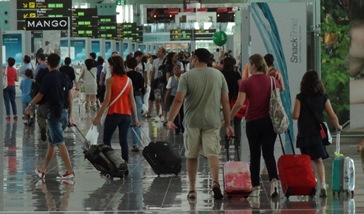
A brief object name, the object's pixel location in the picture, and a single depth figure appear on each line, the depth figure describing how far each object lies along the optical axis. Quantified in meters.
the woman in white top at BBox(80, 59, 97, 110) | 35.78
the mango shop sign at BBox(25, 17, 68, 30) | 39.00
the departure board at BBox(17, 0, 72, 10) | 44.56
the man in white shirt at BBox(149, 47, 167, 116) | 27.78
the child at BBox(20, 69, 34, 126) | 28.58
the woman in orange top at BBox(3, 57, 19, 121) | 30.67
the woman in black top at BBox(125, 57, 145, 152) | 19.36
